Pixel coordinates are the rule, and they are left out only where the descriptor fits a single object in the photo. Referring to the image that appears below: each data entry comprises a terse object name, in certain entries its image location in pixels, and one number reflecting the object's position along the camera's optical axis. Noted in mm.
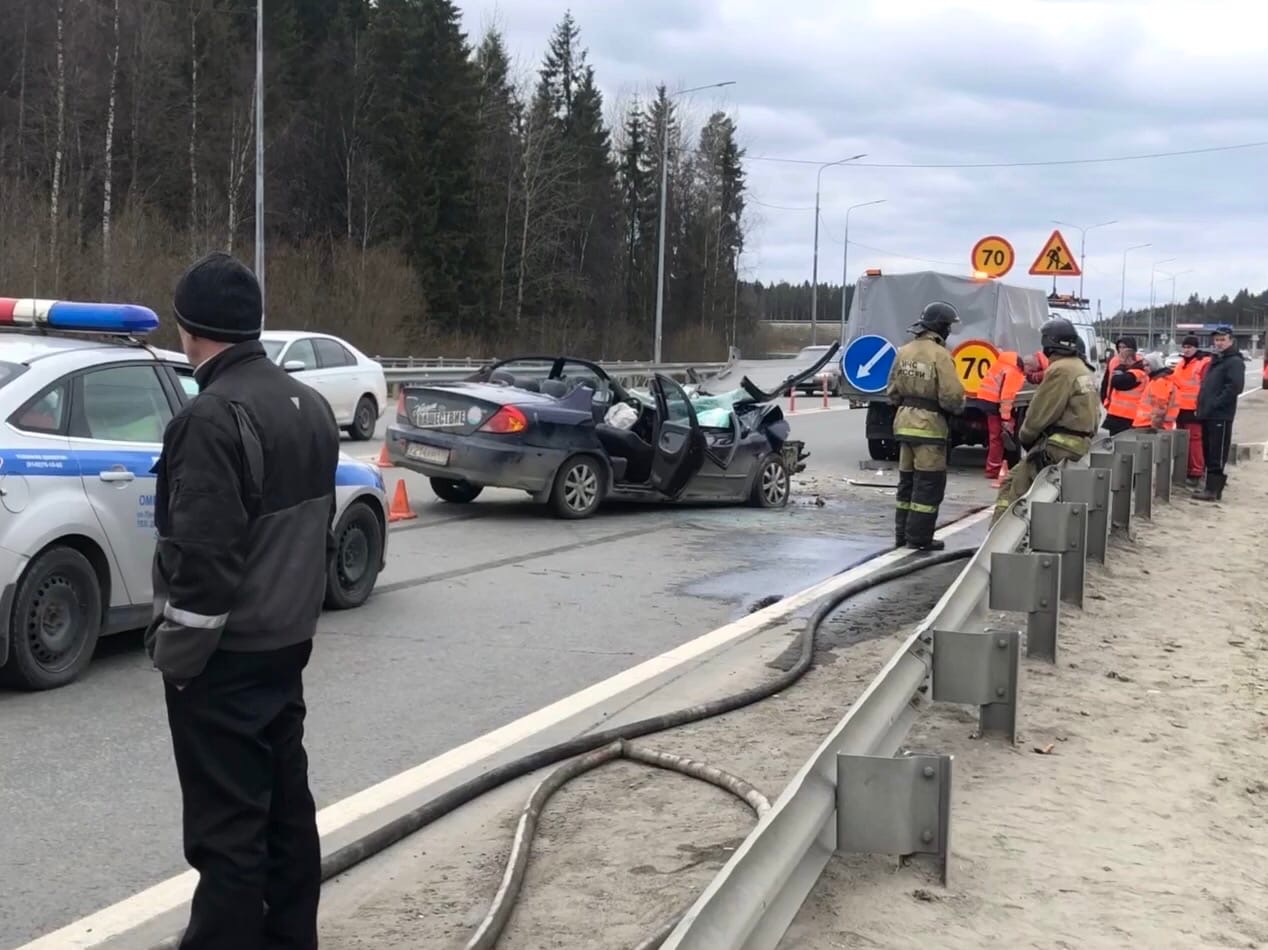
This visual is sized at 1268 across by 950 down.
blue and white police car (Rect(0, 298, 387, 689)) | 6039
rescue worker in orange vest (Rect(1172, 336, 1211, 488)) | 16953
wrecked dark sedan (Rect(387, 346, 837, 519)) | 12031
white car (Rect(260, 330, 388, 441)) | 19188
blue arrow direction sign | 15023
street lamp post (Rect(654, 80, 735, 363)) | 42628
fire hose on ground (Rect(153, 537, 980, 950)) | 4023
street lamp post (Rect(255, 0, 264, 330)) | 28906
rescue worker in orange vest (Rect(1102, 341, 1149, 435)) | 16500
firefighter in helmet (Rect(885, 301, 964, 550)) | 10641
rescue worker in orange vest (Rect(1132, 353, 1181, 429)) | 16656
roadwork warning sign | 18469
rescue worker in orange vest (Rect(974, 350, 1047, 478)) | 17484
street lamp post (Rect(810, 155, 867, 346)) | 59400
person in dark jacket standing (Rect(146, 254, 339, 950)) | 3176
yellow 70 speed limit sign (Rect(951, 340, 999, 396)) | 17078
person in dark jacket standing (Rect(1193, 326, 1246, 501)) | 15297
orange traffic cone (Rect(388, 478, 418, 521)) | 12227
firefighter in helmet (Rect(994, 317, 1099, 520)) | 10125
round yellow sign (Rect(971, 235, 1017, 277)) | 17000
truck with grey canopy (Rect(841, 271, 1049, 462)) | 18672
